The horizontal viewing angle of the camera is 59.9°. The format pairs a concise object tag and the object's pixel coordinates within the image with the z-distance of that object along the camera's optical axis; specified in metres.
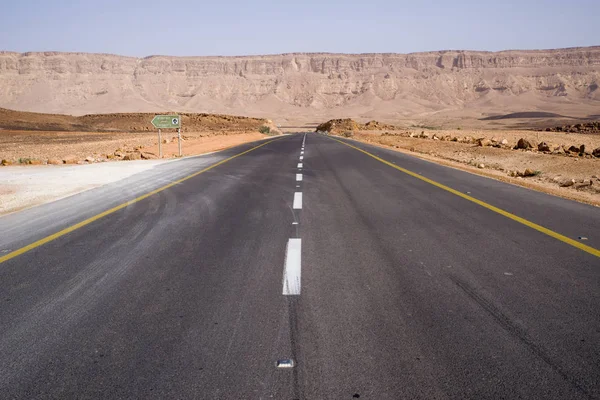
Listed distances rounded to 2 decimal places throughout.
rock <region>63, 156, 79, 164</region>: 21.87
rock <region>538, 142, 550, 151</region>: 26.99
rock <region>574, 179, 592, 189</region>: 14.63
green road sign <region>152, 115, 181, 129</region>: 23.98
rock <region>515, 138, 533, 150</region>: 28.23
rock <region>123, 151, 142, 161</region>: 24.04
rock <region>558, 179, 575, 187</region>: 14.92
